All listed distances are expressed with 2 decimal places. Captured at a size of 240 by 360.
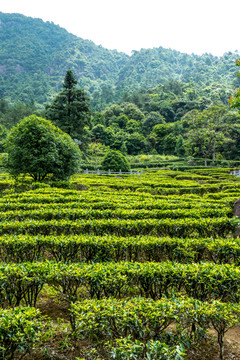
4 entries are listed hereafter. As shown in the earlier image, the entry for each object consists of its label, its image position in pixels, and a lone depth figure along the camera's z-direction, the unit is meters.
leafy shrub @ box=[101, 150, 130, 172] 31.89
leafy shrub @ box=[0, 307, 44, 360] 2.37
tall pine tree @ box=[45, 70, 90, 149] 28.66
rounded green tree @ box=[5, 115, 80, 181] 12.60
